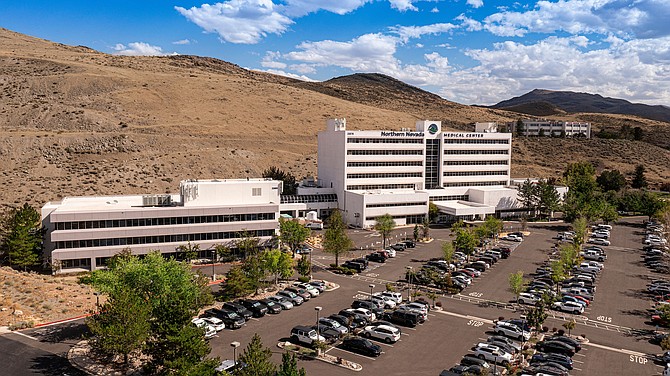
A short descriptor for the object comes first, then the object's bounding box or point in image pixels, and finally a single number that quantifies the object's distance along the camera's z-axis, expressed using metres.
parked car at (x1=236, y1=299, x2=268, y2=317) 49.25
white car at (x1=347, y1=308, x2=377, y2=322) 47.83
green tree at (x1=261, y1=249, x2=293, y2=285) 55.59
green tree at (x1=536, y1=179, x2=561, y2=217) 100.75
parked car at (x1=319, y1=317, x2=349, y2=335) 44.22
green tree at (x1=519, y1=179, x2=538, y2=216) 103.05
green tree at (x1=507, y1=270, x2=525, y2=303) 50.81
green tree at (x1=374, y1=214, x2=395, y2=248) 76.19
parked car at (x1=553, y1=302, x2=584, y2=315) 51.34
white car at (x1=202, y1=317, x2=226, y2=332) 44.84
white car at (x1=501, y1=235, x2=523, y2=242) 85.06
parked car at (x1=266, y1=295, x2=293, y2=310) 51.27
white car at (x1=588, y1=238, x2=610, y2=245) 83.36
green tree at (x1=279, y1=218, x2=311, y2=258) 67.81
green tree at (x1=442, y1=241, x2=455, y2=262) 63.62
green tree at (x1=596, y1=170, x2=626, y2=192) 135.00
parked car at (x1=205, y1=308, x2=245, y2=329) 46.13
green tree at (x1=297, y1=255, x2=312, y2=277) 59.72
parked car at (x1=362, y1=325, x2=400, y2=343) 43.12
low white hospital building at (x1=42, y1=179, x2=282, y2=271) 63.62
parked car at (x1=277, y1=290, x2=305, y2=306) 52.56
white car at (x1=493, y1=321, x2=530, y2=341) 44.19
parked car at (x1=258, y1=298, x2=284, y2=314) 50.19
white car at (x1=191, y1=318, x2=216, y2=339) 43.06
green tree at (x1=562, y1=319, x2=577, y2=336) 43.19
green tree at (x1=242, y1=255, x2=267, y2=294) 53.75
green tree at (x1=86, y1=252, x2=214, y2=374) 33.25
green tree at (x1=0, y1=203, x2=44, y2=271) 60.78
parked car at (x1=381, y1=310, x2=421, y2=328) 46.78
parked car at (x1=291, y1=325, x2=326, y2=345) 41.91
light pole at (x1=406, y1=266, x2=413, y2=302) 56.56
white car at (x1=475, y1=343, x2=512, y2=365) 39.22
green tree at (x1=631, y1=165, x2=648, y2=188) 145.00
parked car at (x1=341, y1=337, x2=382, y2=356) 40.34
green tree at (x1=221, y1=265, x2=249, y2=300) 52.66
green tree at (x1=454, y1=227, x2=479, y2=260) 68.38
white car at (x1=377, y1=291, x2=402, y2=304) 53.60
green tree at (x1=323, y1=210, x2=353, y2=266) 65.50
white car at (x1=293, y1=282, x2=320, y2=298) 55.14
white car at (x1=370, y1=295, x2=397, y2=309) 51.34
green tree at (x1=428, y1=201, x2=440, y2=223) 99.66
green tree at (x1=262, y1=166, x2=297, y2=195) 107.66
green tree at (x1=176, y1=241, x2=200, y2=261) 64.12
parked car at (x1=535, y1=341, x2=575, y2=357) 40.84
